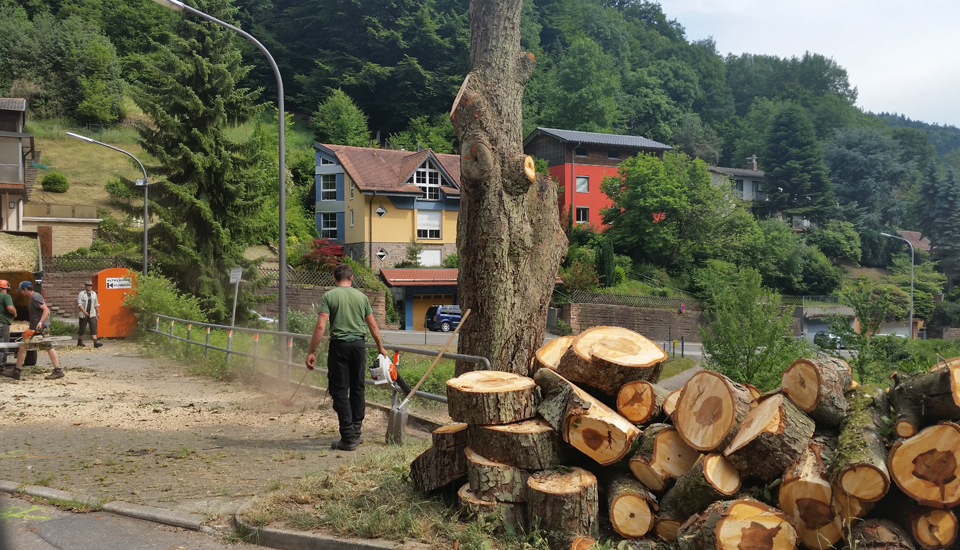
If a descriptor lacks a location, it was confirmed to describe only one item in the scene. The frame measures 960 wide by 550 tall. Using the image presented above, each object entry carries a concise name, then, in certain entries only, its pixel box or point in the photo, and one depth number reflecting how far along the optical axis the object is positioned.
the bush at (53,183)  51.22
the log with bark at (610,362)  5.27
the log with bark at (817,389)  4.48
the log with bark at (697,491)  4.32
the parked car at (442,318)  41.62
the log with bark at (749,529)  4.04
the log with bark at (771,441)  4.18
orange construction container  22.58
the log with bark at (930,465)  3.85
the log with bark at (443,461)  5.14
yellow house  48.16
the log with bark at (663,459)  4.71
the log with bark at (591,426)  4.78
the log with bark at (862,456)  3.92
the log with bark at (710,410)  4.46
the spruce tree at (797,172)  71.56
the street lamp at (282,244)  14.95
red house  58.56
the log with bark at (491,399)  4.84
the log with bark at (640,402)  5.16
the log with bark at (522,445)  4.75
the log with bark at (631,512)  4.60
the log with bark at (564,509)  4.48
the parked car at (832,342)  18.77
